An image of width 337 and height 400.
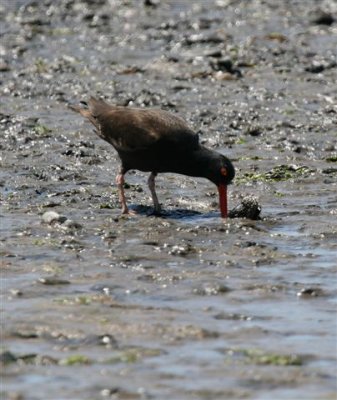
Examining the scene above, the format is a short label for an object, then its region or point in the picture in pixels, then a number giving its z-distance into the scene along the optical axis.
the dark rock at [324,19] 21.58
